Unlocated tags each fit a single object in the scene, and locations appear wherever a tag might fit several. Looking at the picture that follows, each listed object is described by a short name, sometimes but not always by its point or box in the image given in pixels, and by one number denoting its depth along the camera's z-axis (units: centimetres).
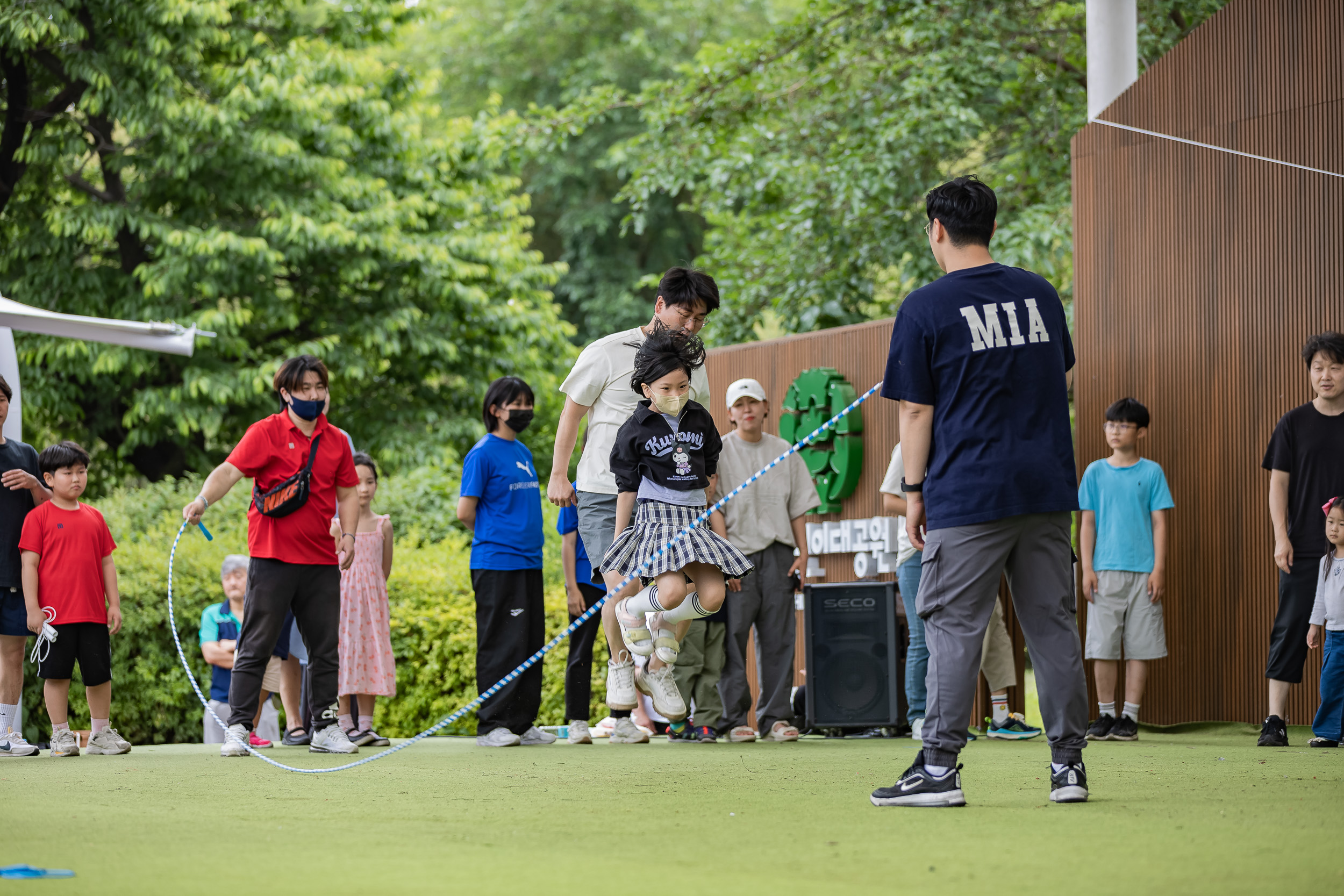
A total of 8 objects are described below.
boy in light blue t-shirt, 1371
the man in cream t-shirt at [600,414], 1166
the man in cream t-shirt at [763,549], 1418
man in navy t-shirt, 729
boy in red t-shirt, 1254
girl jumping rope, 1020
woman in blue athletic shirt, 1296
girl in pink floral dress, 1424
